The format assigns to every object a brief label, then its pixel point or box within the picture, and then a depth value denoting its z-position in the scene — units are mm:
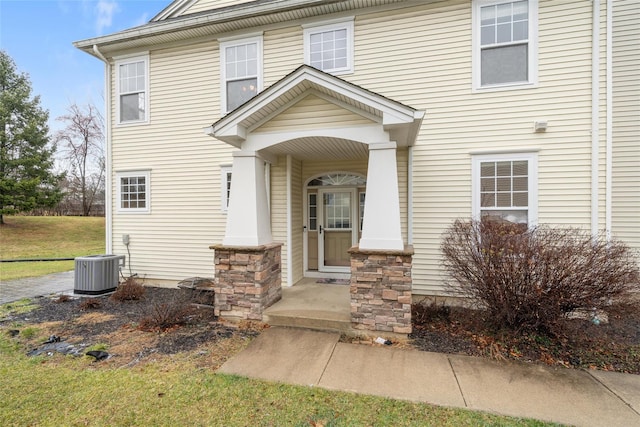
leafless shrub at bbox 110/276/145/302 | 6020
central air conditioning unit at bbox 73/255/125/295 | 6375
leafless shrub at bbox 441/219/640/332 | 3535
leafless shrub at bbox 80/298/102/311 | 5556
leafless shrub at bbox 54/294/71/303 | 6012
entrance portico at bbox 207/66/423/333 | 4180
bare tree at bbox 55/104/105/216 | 23391
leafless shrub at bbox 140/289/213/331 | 4527
